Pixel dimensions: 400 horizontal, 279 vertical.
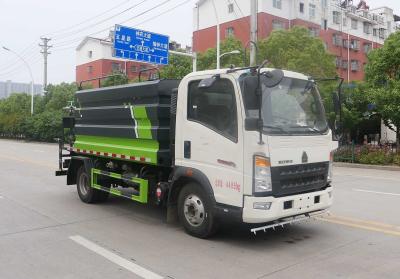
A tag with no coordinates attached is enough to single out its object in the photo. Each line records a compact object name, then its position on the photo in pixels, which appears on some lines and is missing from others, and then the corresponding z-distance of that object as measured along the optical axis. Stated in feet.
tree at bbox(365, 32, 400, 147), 63.77
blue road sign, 70.28
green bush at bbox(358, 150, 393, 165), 64.59
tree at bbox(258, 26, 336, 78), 76.79
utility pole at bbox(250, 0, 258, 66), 62.04
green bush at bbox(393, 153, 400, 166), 63.05
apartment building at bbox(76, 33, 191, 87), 212.84
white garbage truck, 18.97
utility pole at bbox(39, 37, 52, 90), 179.63
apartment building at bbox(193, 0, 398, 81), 157.79
